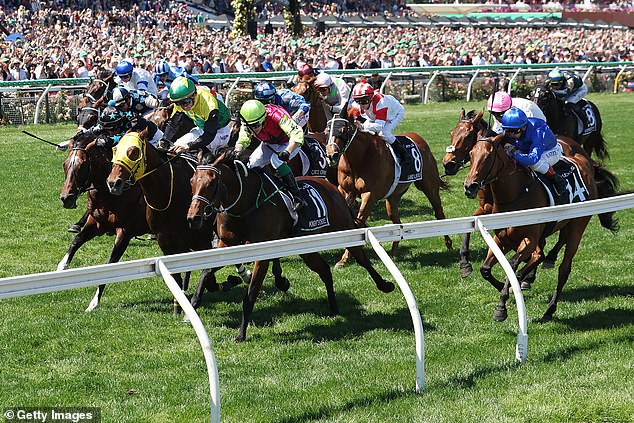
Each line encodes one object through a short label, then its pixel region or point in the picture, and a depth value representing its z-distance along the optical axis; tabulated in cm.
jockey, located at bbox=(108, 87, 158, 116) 1906
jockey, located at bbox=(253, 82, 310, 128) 2097
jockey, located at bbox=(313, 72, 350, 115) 2438
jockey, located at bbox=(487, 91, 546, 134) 1769
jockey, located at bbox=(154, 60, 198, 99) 2450
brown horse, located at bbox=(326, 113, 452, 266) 2002
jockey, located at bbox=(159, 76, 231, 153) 1741
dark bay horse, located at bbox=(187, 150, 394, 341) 1436
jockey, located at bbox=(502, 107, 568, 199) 1631
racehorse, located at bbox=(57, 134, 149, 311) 1703
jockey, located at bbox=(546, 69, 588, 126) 2800
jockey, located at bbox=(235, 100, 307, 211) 1612
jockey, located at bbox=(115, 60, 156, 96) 2361
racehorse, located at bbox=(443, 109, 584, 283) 1875
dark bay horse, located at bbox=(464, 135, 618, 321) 1569
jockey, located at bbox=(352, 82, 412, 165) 2144
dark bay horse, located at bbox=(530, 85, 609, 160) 2709
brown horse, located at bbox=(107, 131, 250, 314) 1527
